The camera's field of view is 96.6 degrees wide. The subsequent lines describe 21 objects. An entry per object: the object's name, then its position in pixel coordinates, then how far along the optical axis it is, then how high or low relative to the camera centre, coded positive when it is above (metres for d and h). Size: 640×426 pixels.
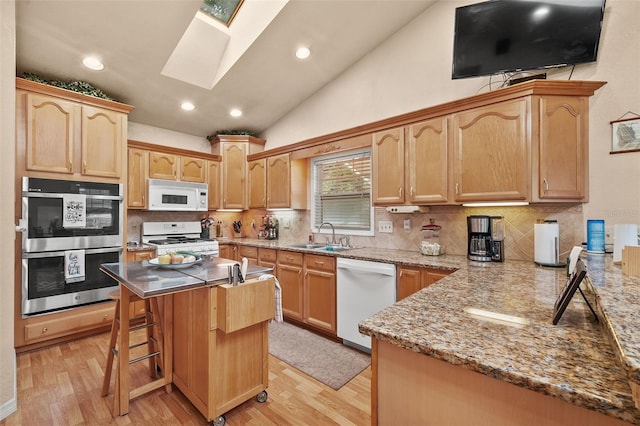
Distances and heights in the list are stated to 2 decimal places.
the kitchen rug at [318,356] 2.29 -1.29
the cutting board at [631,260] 1.27 -0.22
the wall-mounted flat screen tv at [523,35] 2.07 +1.40
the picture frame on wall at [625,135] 1.98 +0.55
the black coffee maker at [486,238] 2.29 -0.20
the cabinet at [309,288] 2.93 -0.82
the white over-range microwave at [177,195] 3.77 +0.26
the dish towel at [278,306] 2.01 -0.66
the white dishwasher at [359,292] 2.49 -0.72
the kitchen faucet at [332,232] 3.58 -0.24
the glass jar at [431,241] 2.63 -0.27
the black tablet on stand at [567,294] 0.86 -0.26
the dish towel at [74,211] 2.77 +0.03
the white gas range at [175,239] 3.67 -0.35
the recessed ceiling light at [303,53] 3.23 +1.85
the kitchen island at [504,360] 0.61 -0.37
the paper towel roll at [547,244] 2.04 -0.22
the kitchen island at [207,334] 1.65 -0.78
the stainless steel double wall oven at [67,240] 2.60 -0.25
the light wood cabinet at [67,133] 2.62 +0.81
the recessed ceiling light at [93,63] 2.88 +1.56
